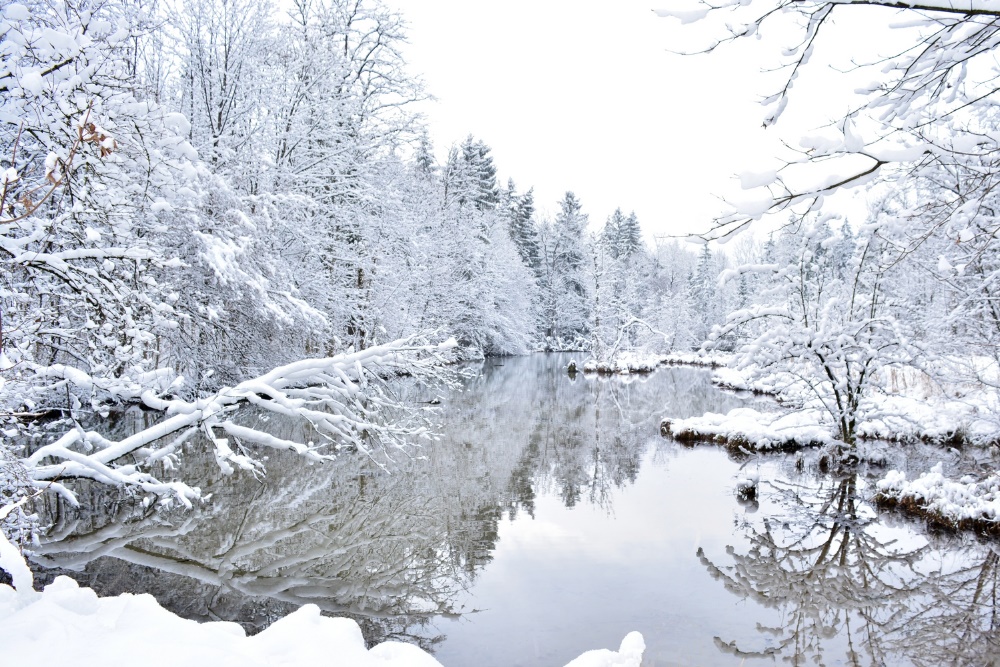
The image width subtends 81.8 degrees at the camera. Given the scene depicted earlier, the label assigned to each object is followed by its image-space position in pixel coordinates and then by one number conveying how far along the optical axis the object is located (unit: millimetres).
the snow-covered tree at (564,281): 50094
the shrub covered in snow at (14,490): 3684
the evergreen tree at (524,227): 48938
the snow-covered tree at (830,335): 9836
